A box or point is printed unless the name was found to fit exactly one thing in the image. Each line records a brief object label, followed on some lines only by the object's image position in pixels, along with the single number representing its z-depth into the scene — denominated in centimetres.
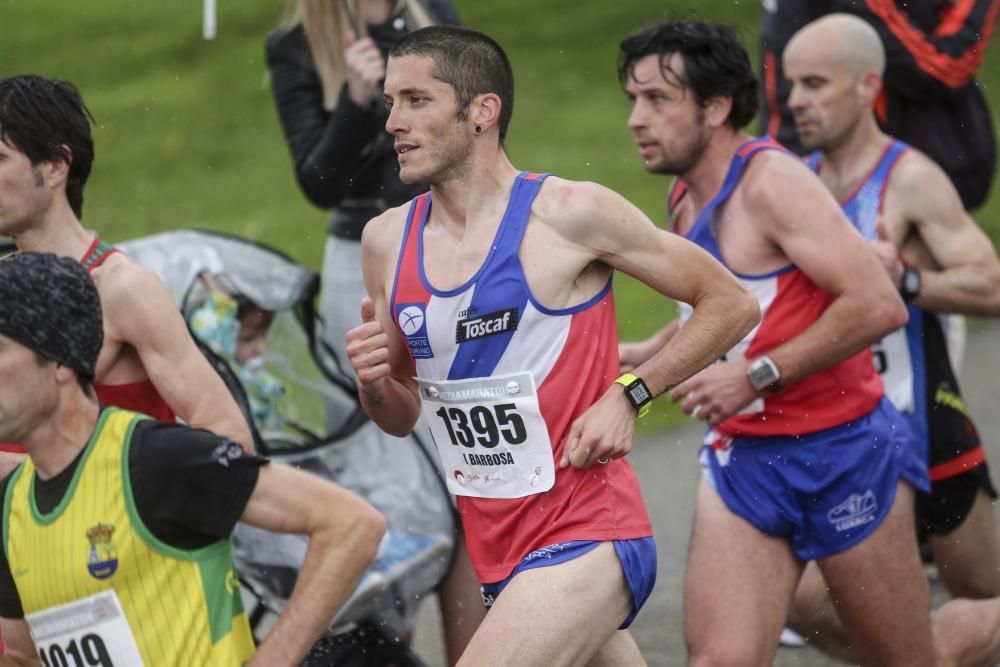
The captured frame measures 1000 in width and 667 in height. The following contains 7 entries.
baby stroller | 1137
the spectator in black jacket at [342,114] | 1350
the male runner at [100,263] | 947
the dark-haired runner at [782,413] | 1084
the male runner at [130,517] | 765
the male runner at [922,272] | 1251
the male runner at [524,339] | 900
